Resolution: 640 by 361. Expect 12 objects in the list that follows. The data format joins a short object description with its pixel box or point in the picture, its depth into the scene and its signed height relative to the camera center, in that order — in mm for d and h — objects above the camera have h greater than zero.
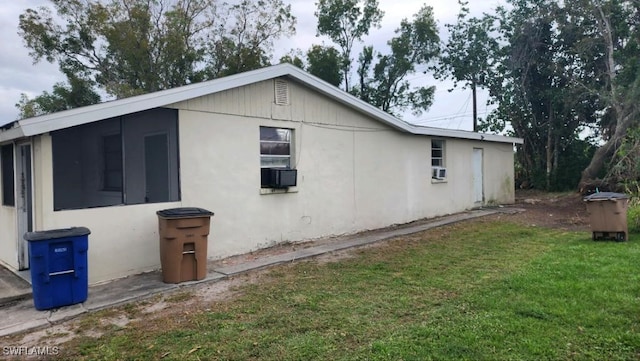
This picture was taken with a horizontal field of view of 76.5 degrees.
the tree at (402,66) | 24625 +6763
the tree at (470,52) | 21516 +6651
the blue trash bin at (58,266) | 4535 -971
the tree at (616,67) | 15609 +4146
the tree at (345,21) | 25078 +9653
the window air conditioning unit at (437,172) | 12375 +25
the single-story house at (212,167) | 5773 +200
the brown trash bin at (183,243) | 5594 -892
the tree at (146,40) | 20594 +7514
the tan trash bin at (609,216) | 7582 -880
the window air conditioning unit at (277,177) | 7941 -3
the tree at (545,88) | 18583 +3964
